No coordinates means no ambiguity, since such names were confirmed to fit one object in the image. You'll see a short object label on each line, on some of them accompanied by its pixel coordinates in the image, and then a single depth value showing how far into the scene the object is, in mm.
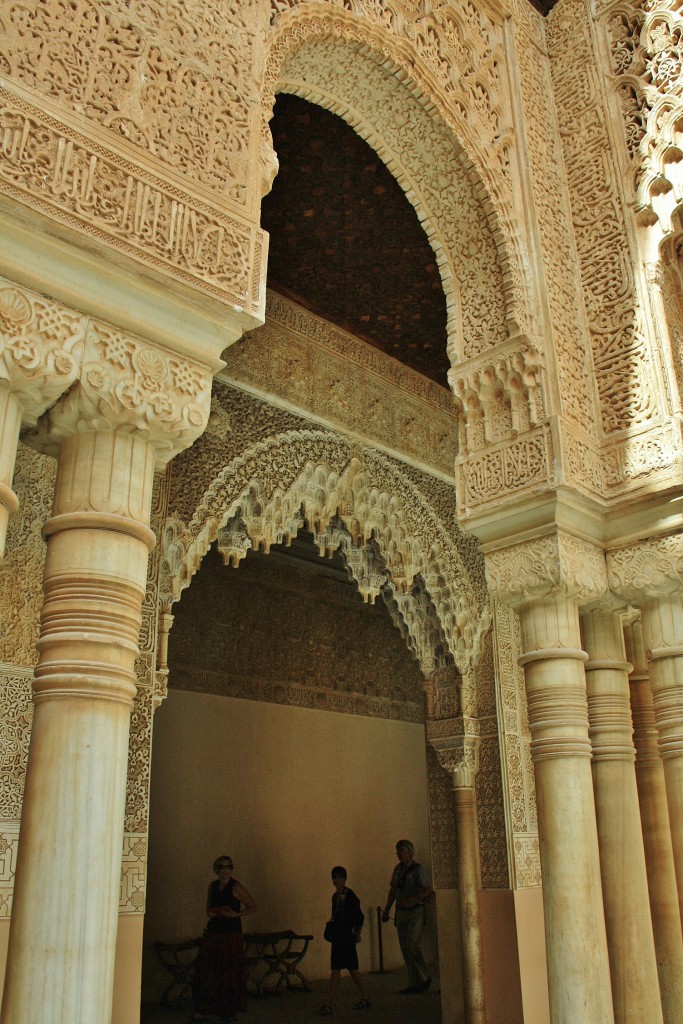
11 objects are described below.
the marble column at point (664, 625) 3955
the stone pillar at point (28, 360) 2121
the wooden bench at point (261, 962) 7617
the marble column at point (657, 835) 4242
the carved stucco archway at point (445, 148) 3879
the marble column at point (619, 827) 3760
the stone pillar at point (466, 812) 6555
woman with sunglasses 6816
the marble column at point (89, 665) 1916
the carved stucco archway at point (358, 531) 5488
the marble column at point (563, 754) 3479
